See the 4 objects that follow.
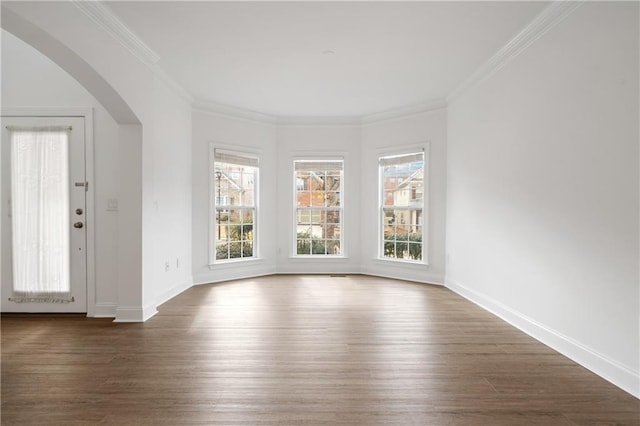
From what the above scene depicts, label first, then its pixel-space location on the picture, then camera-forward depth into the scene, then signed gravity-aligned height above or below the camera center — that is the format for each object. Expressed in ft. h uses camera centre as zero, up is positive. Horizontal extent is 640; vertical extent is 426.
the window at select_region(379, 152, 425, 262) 19.70 +0.18
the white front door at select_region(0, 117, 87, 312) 13.14 +0.34
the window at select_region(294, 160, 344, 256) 21.98 +0.13
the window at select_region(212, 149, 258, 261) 19.75 +0.27
